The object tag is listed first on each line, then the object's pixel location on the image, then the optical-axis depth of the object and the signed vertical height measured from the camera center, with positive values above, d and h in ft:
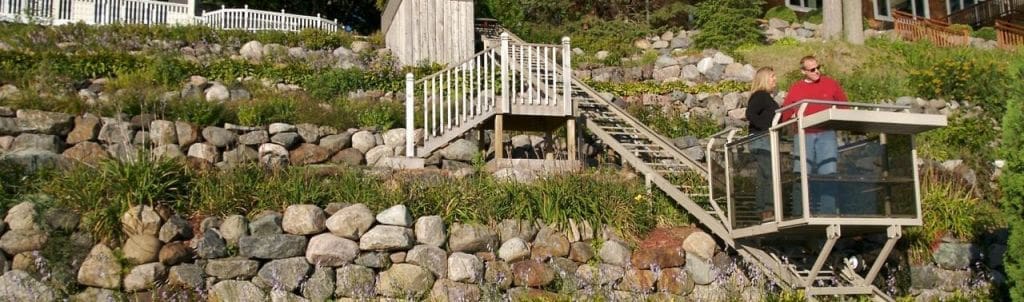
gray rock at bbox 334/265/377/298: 27.84 -1.77
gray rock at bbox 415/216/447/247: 29.19 -0.50
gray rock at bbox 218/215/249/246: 28.43 -0.34
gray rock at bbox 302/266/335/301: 27.71 -1.88
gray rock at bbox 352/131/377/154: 40.57 +2.85
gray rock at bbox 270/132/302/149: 40.12 +2.95
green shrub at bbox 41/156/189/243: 27.73 +0.82
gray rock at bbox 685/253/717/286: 30.76 -1.80
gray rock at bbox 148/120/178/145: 38.34 +3.16
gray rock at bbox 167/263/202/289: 27.04 -1.53
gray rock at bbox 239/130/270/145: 40.24 +3.02
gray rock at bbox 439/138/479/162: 39.24 +2.33
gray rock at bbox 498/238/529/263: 29.58 -1.09
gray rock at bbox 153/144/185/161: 35.35 +2.38
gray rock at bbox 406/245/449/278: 28.68 -1.26
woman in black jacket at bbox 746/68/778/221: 27.22 +2.35
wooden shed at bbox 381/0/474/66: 56.59 +10.07
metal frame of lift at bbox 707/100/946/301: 25.94 -0.53
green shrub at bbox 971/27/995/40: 72.90 +11.99
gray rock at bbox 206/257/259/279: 27.55 -1.35
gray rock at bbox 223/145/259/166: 37.48 +2.32
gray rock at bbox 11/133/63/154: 36.81 +2.77
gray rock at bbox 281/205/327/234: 28.71 -0.12
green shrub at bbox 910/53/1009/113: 50.01 +5.99
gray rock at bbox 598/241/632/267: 30.53 -1.29
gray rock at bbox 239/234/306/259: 28.02 -0.80
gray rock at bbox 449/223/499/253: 29.46 -0.75
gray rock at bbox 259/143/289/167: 38.01 +2.40
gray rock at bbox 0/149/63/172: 31.68 +1.89
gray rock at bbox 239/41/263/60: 55.26 +8.85
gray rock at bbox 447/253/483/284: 28.68 -1.54
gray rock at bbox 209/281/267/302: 27.07 -1.95
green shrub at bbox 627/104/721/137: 45.39 +3.81
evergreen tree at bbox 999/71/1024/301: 24.90 +0.43
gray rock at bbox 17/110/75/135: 37.96 +3.60
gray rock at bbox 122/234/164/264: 27.14 -0.82
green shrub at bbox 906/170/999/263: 33.01 -0.48
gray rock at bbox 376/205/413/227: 29.19 -0.06
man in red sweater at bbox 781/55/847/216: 25.94 +1.03
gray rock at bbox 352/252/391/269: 28.55 -1.26
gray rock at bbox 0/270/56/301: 25.94 -1.69
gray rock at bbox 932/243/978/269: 32.91 -1.63
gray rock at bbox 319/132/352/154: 40.16 +2.84
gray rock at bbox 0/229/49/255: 27.12 -0.56
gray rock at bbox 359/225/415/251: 28.66 -0.68
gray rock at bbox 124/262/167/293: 26.84 -1.51
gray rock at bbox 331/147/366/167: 39.55 +2.23
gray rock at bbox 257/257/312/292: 27.66 -1.50
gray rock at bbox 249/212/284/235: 28.53 -0.25
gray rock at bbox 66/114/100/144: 38.29 +3.33
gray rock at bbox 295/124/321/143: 40.96 +3.27
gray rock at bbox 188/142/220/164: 38.37 +2.44
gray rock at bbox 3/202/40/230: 27.45 +0.09
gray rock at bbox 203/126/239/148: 39.54 +3.07
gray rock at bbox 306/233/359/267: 28.22 -0.97
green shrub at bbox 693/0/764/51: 62.08 +11.01
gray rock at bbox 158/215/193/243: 27.89 -0.32
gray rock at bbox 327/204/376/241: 28.89 -0.19
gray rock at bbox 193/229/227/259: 27.76 -0.75
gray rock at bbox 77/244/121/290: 26.73 -1.33
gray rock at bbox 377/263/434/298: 28.14 -1.82
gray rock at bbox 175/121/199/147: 38.83 +3.18
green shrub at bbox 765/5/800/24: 76.18 +14.26
